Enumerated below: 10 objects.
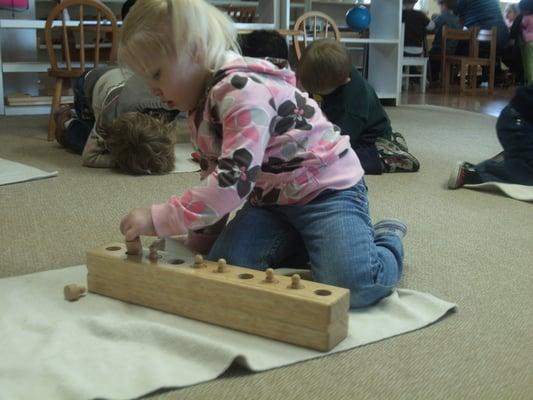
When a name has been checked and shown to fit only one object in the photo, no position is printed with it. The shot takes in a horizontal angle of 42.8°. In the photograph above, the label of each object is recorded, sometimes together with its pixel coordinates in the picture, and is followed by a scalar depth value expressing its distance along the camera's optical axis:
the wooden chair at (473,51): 6.31
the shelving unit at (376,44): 4.39
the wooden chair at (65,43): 2.98
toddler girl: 1.02
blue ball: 4.70
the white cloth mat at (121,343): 0.83
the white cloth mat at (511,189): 1.92
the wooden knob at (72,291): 1.10
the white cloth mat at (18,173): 2.06
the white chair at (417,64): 6.34
